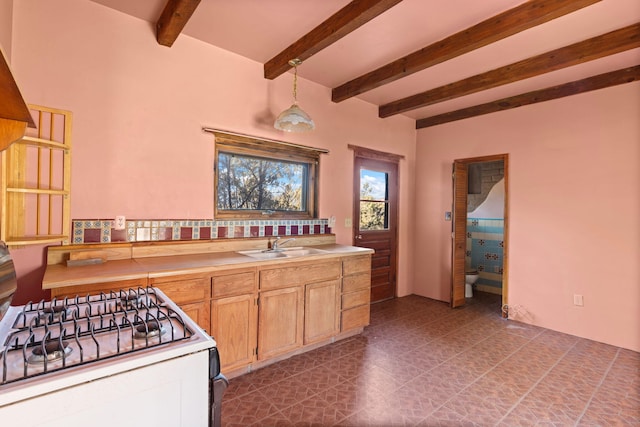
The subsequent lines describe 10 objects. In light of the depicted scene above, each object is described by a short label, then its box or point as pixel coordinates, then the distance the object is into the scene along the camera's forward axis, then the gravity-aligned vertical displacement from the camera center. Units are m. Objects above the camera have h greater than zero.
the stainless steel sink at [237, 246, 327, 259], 2.85 -0.34
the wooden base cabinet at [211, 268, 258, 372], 2.19 -0.74
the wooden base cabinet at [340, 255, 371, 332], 3.00 -0.76
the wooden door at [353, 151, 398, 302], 4.03 +0.01
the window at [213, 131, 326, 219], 2.89 +0.39
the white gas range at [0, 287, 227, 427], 0.77 -0.42
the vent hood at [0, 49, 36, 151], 0.92 +0.37
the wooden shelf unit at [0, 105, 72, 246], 1.86 +0.22
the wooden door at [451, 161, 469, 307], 4.10 -0.17
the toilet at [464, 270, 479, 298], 4.65 -0.94
